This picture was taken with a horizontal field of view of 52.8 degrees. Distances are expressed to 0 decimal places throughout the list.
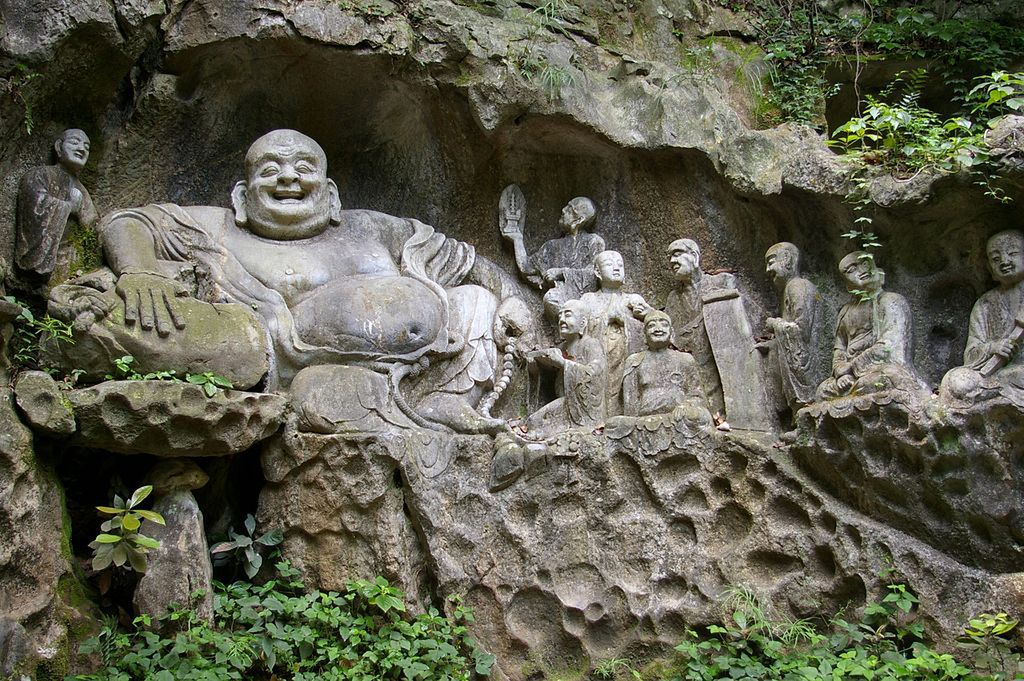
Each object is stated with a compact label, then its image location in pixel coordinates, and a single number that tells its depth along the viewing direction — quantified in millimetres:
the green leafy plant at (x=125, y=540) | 4938
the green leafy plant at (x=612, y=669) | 5676
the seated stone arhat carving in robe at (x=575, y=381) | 6453
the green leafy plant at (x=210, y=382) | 5457
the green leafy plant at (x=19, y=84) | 5750
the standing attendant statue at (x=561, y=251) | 7242
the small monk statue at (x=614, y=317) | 6711
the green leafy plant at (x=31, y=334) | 5422
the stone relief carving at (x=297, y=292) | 5660
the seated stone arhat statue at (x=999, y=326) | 5641
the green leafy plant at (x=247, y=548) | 5625
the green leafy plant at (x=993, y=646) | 5102
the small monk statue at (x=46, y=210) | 6102
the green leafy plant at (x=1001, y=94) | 6078
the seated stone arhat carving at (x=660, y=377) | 6363
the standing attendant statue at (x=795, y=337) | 6422
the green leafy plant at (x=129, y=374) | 5426
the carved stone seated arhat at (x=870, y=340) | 5828
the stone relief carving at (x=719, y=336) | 6520
